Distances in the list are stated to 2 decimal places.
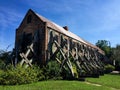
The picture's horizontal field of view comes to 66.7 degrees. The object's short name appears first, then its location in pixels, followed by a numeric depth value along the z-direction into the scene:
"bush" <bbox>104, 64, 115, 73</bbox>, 19.54
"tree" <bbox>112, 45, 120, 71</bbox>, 22.98
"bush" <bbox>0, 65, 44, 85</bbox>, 7.08
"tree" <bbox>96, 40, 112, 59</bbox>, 28.52
